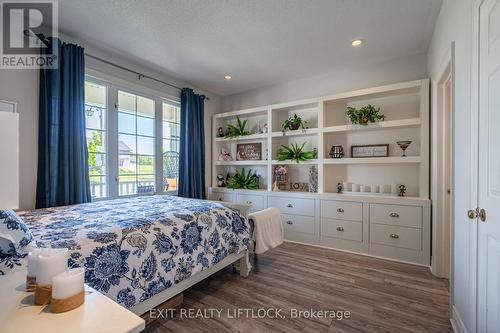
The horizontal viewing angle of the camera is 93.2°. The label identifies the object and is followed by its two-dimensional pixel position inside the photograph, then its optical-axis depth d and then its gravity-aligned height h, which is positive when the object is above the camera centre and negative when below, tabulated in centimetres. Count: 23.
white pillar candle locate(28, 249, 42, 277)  79 -32
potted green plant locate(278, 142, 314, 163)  365 +18
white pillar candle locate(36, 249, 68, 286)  74 -33
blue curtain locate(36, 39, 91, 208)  237 +33
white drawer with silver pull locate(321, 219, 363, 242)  316 -88
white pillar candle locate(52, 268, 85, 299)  69 -36
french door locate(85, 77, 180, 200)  293 +34
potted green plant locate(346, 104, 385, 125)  317 +68
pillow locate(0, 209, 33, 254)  103 -32
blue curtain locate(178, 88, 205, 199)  388 +30
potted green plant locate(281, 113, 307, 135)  378 +68
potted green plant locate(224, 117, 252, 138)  430 +65
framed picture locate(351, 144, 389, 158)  326 +21
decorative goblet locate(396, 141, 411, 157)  298 +27
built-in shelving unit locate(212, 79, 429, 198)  296 +46
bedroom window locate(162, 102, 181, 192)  379 +35
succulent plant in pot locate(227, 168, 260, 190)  420 -29
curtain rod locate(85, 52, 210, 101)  283 +128
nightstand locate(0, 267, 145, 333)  64 -44
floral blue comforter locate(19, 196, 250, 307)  136 -52
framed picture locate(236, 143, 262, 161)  439 +26
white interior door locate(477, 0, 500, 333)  110 -2
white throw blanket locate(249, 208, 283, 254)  260 -73
